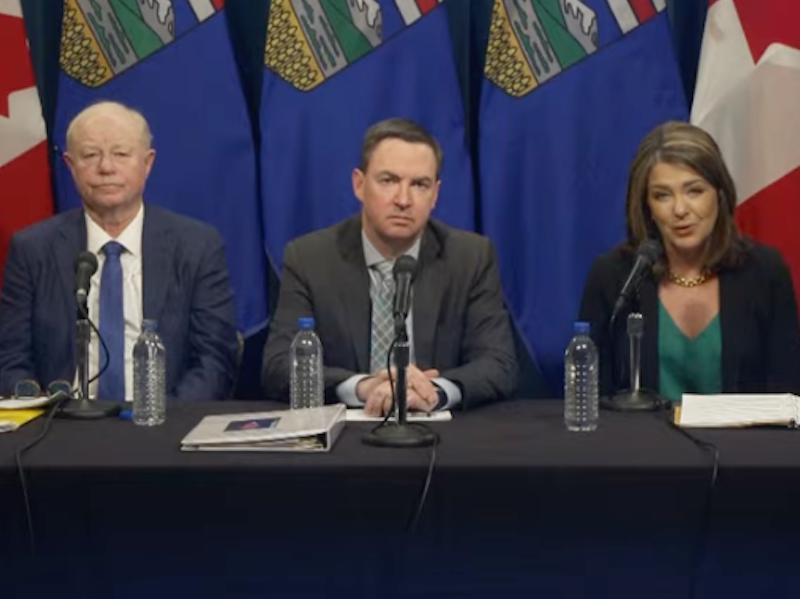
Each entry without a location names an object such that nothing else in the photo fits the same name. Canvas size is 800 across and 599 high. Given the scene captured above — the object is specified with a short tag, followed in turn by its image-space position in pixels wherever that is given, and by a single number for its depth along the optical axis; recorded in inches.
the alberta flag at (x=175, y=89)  310.2
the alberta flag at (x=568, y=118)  312.8
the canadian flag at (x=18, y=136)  307.2
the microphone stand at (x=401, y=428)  190.2
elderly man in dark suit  270.8
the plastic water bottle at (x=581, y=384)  207.8
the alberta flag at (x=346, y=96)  312.7
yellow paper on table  205.8
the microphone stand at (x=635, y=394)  223.6
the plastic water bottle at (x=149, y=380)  213.5
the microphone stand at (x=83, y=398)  215.2
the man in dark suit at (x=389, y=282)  253.4
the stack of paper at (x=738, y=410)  204.2
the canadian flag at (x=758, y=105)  304.5
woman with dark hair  254.7
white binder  188.2
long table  180.2
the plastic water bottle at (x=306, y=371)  233.6
